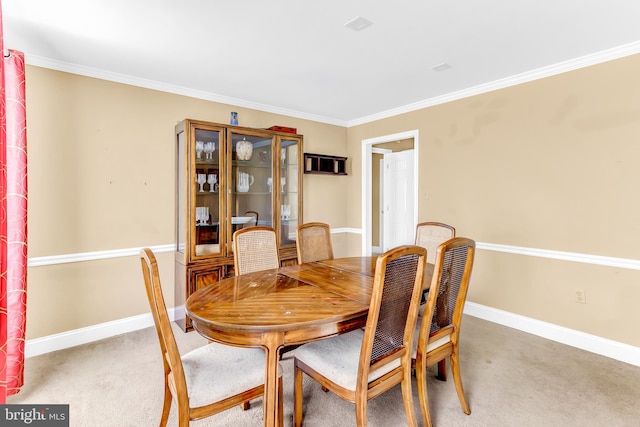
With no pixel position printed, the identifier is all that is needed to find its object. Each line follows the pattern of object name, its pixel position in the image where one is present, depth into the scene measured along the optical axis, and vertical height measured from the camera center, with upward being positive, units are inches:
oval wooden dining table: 55.4 -19.1
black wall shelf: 174.7 +26.9
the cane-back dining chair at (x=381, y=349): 56.7 -27.9
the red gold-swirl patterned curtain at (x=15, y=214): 83.5 -0.1
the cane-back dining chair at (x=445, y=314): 66.6 -23.8
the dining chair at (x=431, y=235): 106.8 -8.5
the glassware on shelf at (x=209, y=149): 125.4 +25.1
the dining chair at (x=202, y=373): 53.4 -30.3
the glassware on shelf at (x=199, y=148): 123.1 +25.1
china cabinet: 121.0 +7.7
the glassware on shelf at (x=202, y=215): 123.6 -1.1
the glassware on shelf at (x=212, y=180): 126.0 +12.7
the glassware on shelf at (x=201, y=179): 122.9 +12.8
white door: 209.9 +7.8
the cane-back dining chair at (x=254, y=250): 94.0 -11.7
